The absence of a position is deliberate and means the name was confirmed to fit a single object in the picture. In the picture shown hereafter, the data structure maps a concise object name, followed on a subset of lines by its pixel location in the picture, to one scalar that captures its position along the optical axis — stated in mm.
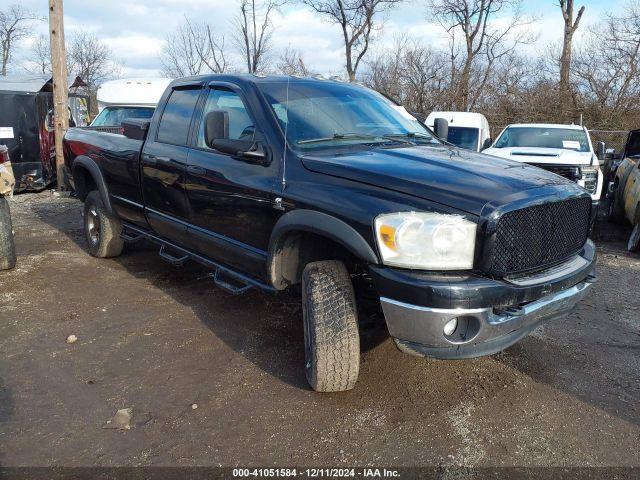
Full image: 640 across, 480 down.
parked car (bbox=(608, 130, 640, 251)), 7297
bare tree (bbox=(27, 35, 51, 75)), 44906
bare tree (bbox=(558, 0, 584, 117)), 21844
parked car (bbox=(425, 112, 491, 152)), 12781
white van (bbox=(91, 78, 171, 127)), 11633
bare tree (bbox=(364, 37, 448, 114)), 24734
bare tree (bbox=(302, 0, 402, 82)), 29297
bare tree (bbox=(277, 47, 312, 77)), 31781
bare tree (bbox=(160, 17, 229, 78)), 35156
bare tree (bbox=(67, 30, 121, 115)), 43375
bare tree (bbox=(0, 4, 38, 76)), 43031
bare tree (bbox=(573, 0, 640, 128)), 20781
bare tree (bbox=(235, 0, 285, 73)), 33656
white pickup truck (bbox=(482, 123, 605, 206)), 7652
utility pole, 11556
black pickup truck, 2609
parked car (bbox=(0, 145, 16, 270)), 5492
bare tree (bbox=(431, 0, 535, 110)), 23938
